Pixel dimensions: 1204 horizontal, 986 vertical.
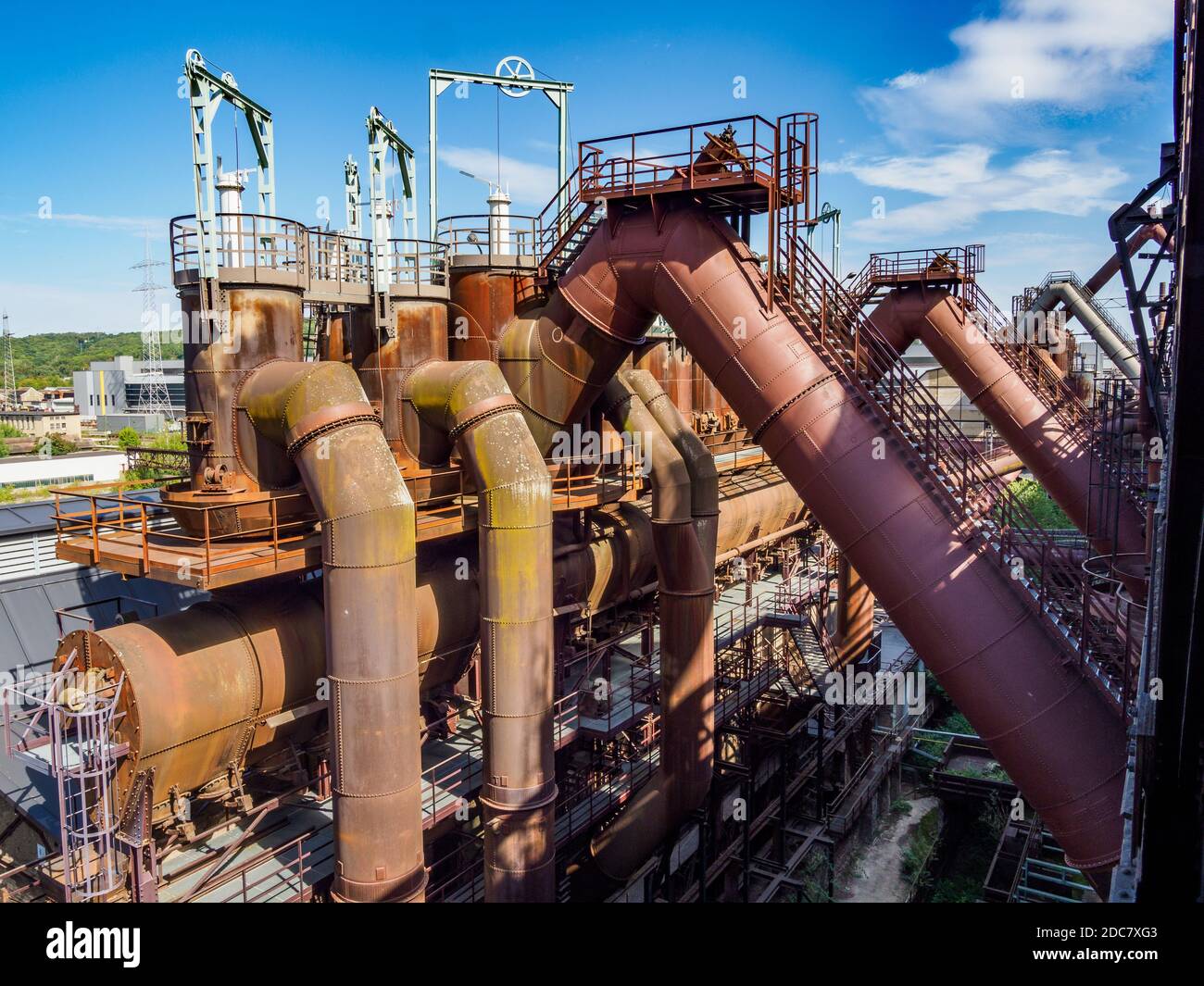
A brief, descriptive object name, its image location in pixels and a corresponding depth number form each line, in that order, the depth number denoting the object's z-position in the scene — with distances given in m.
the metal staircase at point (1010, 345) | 24.25
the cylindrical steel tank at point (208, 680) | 10.49
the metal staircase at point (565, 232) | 14.18
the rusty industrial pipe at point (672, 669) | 16.09
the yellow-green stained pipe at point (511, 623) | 11.96
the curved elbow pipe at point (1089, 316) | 41.78
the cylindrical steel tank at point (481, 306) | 15.58
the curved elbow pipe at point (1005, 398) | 22.25
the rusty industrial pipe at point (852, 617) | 29.56
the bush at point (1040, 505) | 49.53
